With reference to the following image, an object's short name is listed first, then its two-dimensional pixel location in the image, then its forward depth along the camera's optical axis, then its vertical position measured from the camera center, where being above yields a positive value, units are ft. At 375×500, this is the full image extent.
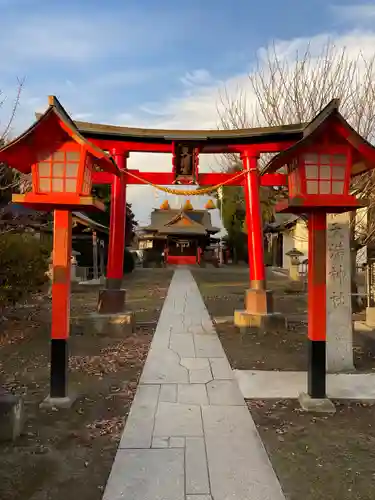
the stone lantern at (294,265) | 67.34 -0.79
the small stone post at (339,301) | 21.12 -2.12
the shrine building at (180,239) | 121.70 +6.48
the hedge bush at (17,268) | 26.53 -0.66
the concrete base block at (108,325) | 29.19 -4.80
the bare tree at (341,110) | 34.58 +13.64
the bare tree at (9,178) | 30.37 +6.62
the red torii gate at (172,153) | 30.17 +7.56
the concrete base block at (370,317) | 31.50 -4.36
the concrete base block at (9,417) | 12.82 -5.02
